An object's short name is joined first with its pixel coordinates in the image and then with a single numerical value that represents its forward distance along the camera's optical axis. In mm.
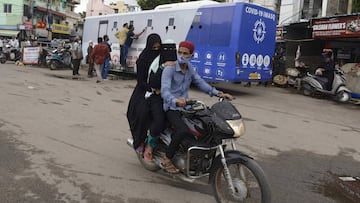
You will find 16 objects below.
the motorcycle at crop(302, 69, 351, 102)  11925
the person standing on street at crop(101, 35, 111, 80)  14561
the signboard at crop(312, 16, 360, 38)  12672
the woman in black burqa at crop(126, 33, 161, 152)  4289
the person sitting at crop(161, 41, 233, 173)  3777
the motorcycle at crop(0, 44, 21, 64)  20752
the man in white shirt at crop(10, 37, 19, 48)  21958
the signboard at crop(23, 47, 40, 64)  18969
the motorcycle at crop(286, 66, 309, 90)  15141
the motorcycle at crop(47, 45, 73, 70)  17797
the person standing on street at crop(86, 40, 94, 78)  15338
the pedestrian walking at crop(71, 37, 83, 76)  15328
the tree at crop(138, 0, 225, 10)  30984
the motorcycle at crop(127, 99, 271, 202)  3316
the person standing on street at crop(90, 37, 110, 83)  13898
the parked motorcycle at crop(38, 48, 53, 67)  18942
